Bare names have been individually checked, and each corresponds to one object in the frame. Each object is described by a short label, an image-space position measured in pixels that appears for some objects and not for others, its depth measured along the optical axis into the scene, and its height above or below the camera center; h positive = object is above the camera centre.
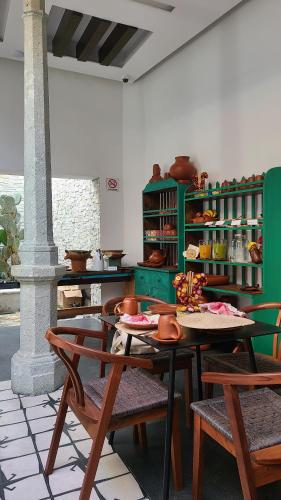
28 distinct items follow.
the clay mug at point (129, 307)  2.11 -0.39
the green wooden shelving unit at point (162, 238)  4.35 -0.02
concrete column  2.92 +0.05
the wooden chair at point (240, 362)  2.16 -0.75
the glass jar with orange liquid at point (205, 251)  4.02 -0.16
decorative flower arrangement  2.22 -0.31
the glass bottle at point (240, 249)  3.67 -0.13
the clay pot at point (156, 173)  4.89 +0.83
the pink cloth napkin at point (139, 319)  1.96 -0.44
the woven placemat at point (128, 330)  1.85 -0.47
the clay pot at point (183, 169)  4.38 +0.78
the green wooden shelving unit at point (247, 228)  3.20 +0.07
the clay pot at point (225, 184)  3.77 +0.52
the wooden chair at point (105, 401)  1.51 -0.74
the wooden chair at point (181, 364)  2.27 -0.78
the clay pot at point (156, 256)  4.73 -0.25
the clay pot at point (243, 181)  3.57 +0.53
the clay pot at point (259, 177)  3.35 +0.52
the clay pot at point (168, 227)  4.57 +0.12
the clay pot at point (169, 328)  1.69 -0.42
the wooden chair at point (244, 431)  1.30 -0.75
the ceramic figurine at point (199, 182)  4.23 +0.63
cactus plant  5.17 +0.07
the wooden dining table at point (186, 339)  1.63 -0.47
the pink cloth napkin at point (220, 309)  2.13 -0.42
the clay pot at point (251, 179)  3.45 +0.53
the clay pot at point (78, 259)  4.90 -0.28
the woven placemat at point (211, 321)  1.79 -0.43
